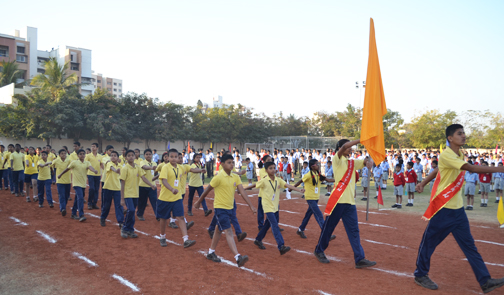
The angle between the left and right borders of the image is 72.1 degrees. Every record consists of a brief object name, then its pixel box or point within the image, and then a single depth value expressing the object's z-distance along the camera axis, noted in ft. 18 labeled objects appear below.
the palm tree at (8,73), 131.54
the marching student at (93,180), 36.45
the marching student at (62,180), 32.78
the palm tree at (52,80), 107.04
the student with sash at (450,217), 14.82
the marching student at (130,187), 25.42
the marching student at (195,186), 34.06
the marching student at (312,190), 24.88
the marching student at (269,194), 21.85
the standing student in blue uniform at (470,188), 39.83
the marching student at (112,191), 27.27
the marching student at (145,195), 32.17
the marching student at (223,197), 19.67
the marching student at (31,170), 42.14
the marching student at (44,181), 37.19
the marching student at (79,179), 30.73
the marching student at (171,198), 22.70
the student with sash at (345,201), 18.31
